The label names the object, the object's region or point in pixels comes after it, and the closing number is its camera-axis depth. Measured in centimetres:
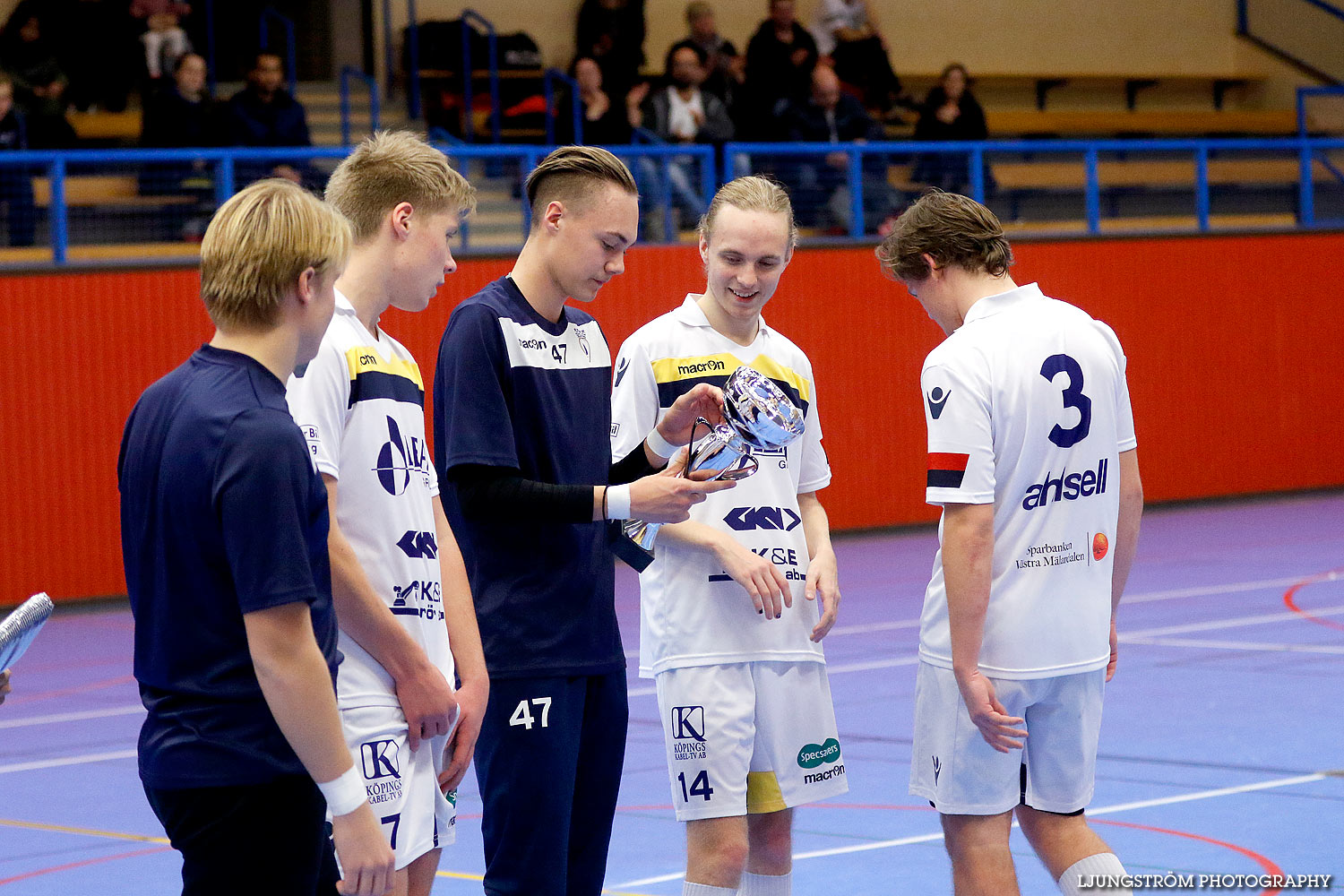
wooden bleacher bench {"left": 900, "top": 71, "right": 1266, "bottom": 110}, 2136
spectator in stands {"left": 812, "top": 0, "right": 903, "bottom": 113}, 1870
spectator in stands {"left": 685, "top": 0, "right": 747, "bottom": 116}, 1681
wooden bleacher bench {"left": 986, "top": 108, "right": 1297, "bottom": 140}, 2102
